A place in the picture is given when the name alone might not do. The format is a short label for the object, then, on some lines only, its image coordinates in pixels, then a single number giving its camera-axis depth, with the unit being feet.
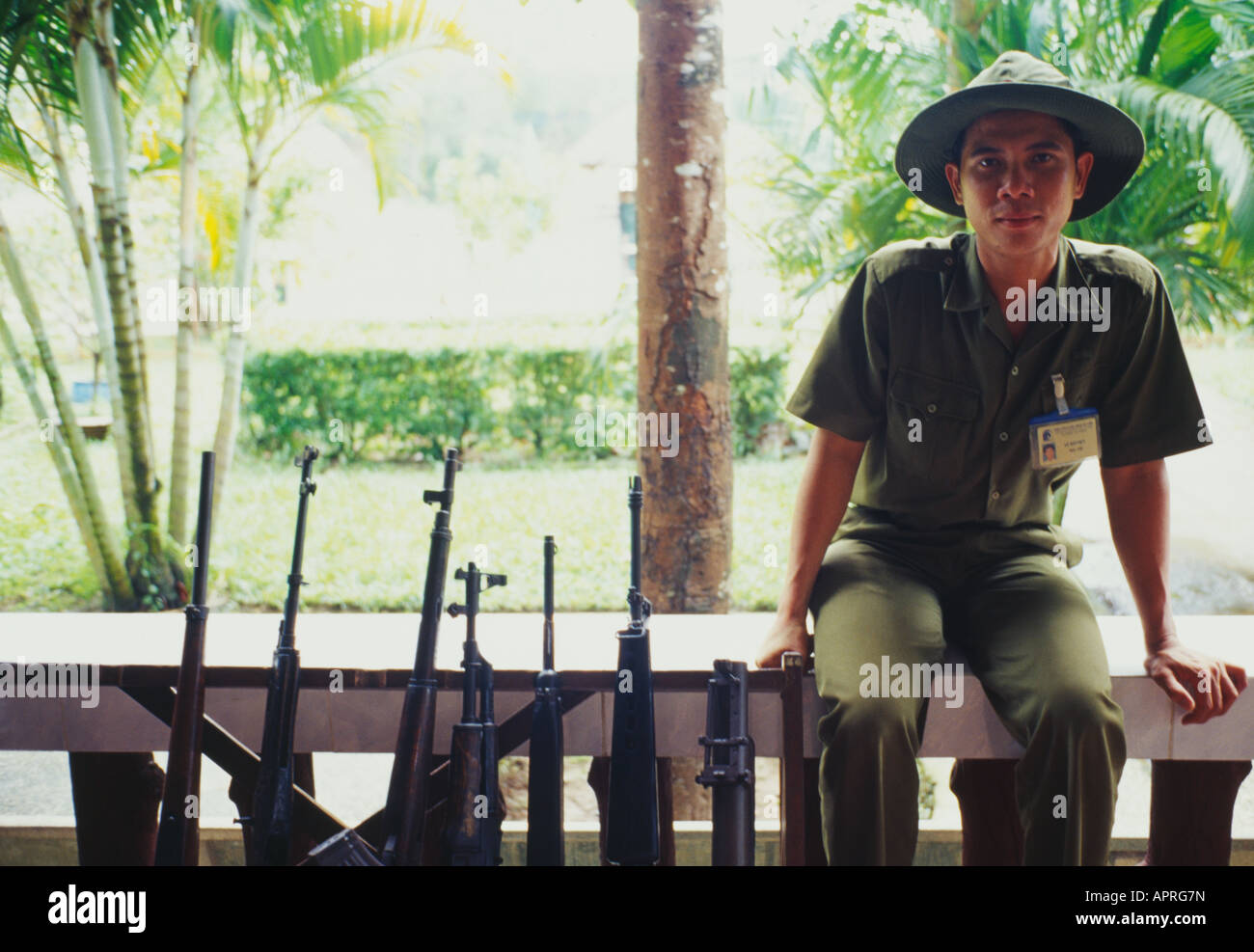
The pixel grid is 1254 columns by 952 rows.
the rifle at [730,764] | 6.13
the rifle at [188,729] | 6.33
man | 6.34
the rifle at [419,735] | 6.24
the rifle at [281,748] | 6.41
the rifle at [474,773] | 6.16
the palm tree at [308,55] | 13.39
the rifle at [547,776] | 6.34
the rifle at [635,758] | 6.37
